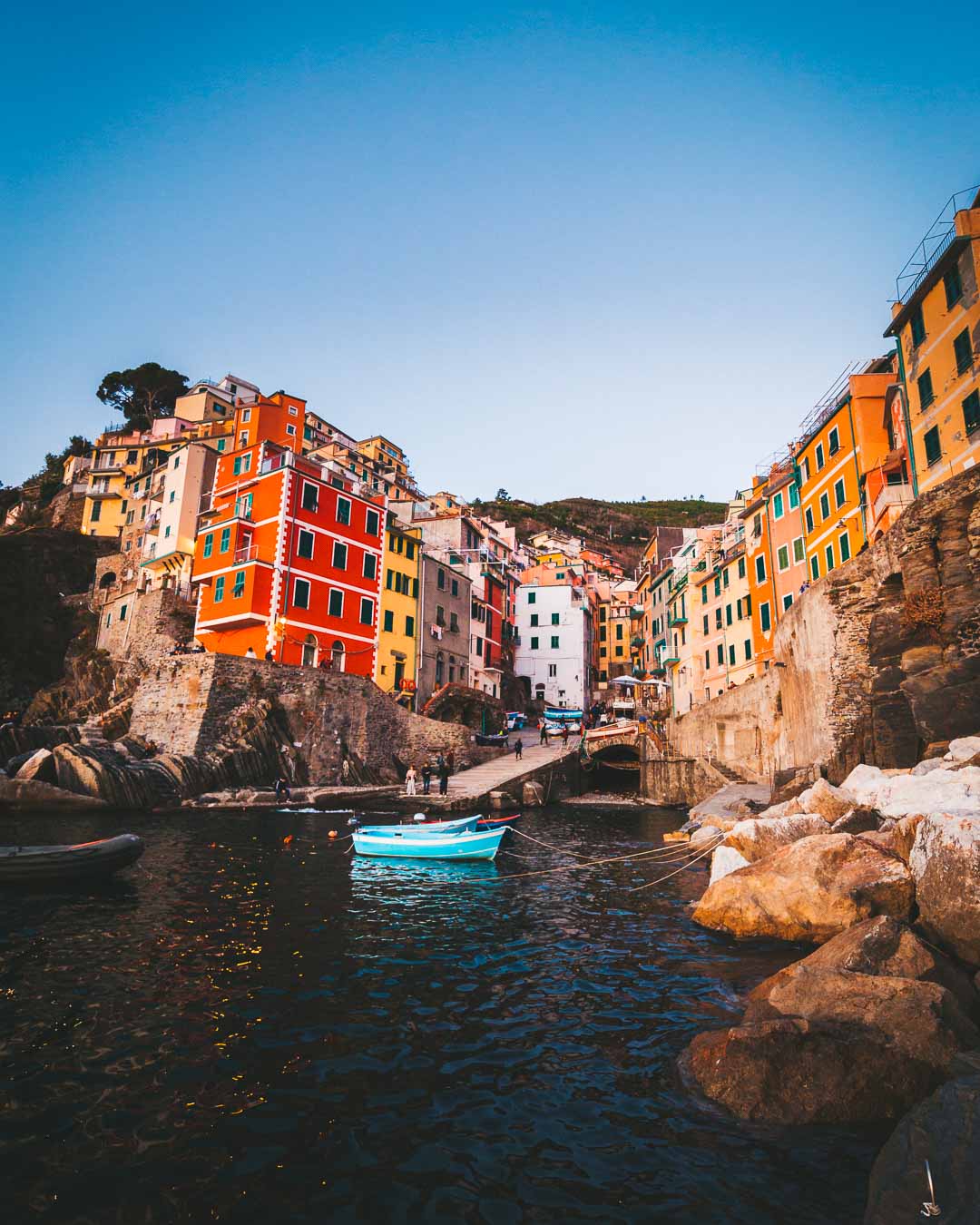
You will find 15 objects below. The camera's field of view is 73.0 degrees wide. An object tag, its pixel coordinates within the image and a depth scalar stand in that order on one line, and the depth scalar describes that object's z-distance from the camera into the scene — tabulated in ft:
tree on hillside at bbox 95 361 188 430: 322.96
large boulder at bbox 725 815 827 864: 52.70
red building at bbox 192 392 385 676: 144.25
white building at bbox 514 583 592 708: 253.65
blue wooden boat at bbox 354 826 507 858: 74.08
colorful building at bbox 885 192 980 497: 80.89
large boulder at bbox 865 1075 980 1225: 14.93
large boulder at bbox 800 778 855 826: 56.55
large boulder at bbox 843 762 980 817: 41.73
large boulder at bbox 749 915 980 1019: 28.09
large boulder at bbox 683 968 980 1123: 21.44
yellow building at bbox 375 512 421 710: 168.66
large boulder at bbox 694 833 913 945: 38.11
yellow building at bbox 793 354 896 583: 112.06
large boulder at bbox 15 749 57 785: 104.12
